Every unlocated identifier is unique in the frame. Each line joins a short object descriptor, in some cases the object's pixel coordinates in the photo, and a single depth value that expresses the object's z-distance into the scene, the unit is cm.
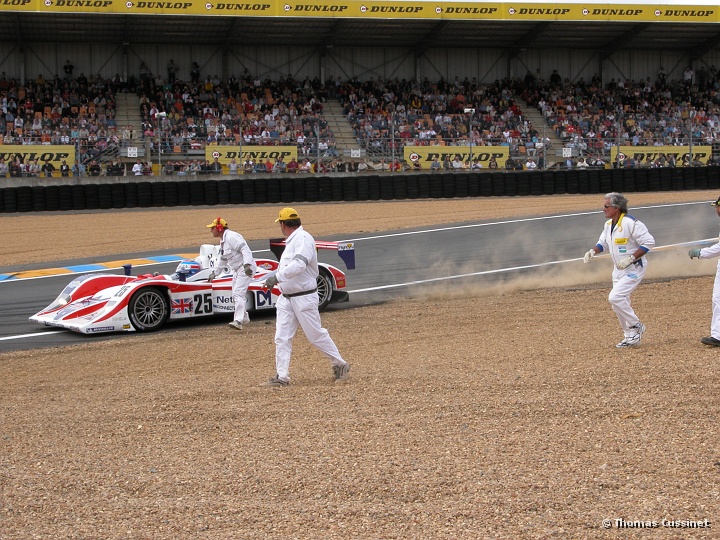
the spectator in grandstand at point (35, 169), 2961
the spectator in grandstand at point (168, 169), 3094
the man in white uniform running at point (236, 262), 1207
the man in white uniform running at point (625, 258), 923
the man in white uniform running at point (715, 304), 882
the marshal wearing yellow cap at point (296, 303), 820
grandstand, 3322
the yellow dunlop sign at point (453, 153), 3356
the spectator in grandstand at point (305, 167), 3217
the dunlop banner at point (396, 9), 3542
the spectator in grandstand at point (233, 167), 3114
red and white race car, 1192
